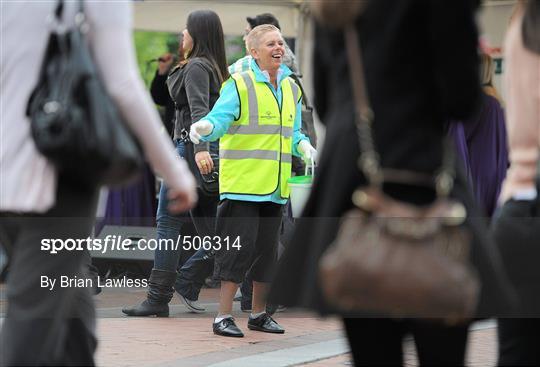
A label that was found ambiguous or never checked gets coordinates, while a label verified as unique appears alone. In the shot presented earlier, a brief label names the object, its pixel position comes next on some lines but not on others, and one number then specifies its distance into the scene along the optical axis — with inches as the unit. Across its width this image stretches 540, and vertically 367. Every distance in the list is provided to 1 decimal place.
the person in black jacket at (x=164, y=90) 838.5
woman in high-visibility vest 574.2
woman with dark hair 629.9
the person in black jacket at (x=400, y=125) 244.8
